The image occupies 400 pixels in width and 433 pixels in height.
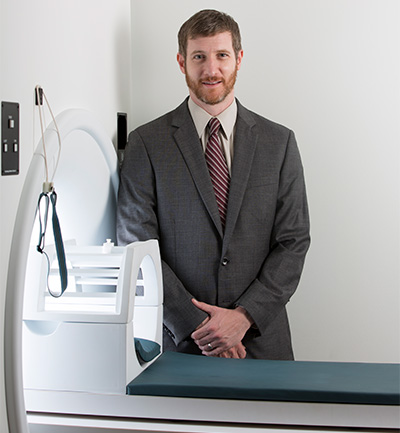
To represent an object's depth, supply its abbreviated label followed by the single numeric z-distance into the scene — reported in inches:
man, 85.6
